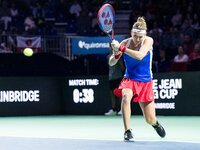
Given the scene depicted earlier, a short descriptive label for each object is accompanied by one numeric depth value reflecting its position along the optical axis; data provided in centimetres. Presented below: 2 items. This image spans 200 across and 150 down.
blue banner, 2022
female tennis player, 903
